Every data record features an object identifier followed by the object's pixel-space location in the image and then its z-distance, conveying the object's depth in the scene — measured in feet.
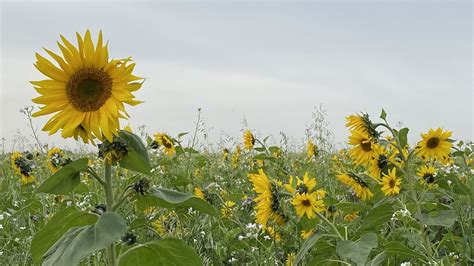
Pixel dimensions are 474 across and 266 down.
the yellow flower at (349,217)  10.34
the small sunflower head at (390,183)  8.55
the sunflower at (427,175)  9.94
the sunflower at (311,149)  19.13
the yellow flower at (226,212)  10.76
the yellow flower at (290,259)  8.53
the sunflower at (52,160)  11.16
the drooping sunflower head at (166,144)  15.64
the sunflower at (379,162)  9.30
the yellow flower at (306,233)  8.51
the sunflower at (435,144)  10.27
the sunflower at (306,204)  7.20
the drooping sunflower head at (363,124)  8.98
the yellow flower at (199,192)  10.64
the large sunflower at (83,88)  5.54
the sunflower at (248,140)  19.32
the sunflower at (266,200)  7.38
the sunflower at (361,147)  9.37
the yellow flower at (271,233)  9.16
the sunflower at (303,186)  7.57
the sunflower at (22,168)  15.31
